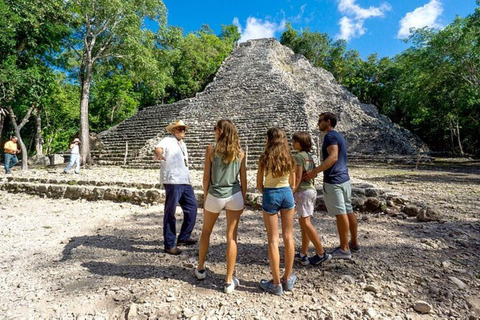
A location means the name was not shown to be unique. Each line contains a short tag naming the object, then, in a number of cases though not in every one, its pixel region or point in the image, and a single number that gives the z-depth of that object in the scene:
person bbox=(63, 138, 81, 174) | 9.21
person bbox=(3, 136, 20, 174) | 8.91
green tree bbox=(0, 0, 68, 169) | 9.70
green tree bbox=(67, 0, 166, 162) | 12.35
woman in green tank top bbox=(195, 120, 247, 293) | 2.19
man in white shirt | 3.02
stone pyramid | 13.62
